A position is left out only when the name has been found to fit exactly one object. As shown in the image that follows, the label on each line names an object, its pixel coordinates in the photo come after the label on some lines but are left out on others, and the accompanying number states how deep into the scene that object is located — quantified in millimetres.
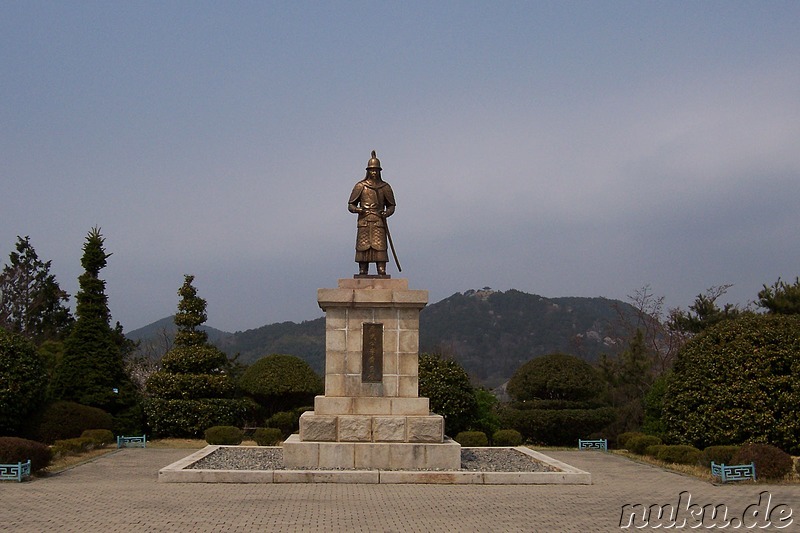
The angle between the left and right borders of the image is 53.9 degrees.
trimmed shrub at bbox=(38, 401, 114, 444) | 19703
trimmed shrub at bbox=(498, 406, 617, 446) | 21359
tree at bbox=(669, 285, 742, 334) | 25812
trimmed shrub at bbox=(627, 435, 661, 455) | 17984
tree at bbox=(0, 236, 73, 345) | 35188
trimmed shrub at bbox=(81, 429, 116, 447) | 19241
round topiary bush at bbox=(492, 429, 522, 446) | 18844
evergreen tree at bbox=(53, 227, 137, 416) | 21984
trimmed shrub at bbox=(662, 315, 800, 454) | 15938
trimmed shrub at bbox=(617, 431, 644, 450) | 19453
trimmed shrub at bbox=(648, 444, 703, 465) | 15234
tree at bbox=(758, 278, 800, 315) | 23266
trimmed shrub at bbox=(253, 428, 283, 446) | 17938
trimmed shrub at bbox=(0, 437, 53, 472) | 12805
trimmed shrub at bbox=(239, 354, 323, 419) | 25375
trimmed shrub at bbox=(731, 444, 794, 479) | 13016
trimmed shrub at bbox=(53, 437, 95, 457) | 16561
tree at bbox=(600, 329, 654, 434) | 25391
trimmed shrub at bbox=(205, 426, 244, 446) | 18922
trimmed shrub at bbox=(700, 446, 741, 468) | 13750
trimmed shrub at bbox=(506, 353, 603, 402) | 22047
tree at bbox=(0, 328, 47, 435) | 18438
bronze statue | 14656
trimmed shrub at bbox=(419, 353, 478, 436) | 21047
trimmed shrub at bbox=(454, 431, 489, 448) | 18750
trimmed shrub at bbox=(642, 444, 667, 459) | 16786
